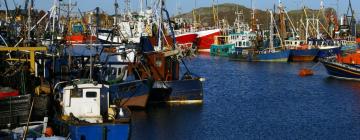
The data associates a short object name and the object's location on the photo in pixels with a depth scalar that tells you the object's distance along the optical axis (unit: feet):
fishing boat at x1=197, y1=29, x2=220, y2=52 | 382.63
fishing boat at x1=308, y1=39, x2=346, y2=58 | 260.40
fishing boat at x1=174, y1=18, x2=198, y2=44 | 363.89
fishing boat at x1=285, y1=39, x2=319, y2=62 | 265.95
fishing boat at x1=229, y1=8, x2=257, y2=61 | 283.83
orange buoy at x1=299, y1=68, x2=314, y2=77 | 193.65
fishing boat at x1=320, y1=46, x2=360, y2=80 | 169.48
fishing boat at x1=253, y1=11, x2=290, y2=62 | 262.88
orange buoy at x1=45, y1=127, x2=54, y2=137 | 67.18
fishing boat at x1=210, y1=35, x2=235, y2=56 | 322.96
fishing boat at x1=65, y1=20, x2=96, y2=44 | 181.68
